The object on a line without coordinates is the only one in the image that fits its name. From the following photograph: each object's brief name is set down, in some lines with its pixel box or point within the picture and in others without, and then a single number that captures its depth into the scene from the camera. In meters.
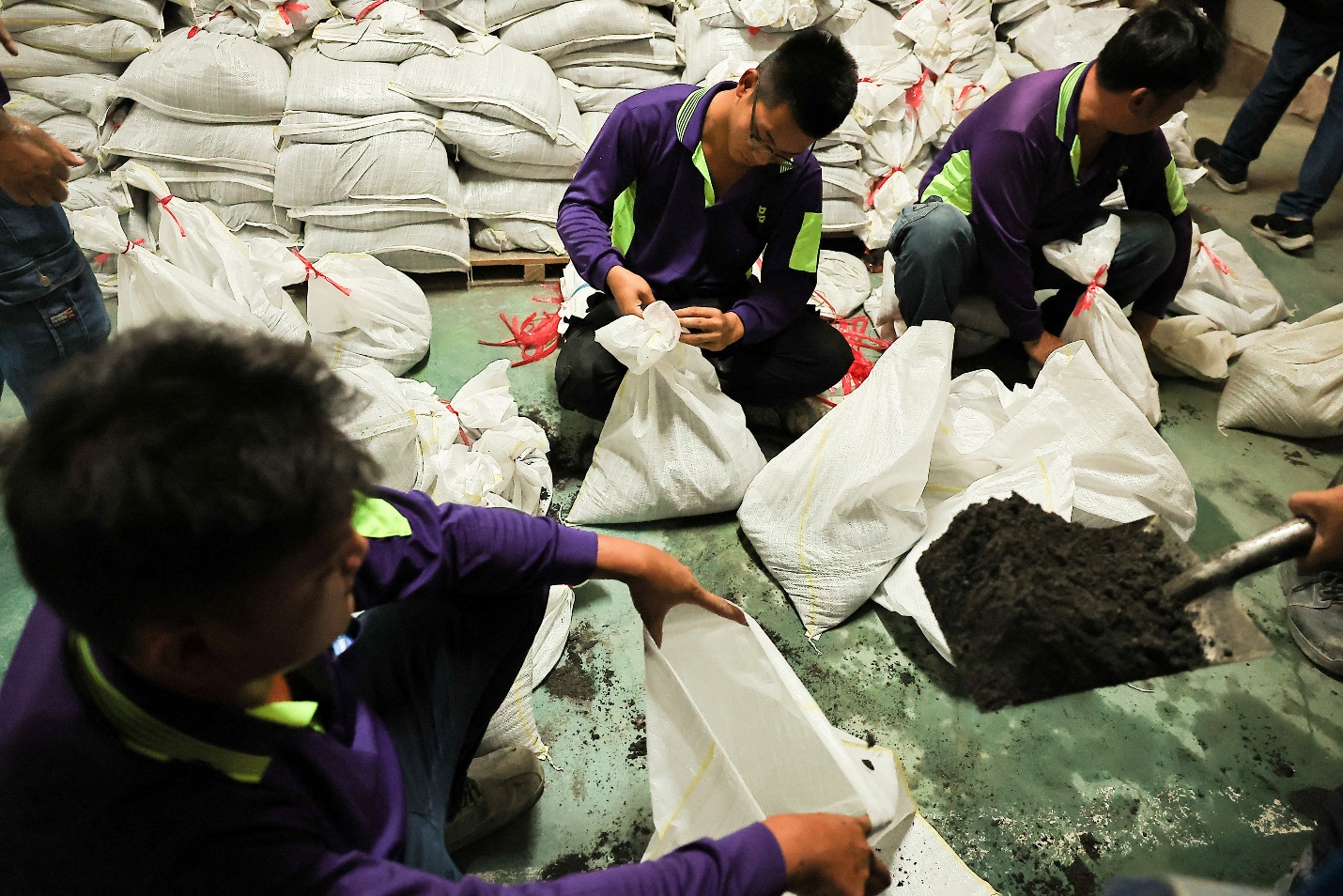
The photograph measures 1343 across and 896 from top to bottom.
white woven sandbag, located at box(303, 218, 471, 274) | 2.38
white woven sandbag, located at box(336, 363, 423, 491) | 1.59
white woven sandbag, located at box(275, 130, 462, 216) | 2.29
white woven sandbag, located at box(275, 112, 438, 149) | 2.29
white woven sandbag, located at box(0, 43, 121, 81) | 2.34
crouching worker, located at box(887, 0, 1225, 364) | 1.81
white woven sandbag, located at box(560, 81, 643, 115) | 2.62
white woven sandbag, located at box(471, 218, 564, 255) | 2.51
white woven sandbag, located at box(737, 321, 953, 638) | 1.65
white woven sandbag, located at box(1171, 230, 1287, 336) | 2.55
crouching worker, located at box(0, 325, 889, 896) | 0.53
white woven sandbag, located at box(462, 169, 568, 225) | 2.47
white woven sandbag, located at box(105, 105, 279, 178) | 2.33
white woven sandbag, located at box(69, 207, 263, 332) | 1.80
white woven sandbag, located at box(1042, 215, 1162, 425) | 2.08
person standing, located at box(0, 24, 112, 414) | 1.34
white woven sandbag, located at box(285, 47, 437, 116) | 2.30
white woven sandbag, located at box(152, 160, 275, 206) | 2.38
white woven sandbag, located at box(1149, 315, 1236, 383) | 2.38
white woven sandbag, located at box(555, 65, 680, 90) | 2.62
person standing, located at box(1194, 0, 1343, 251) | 2.83
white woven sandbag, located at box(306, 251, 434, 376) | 2.08
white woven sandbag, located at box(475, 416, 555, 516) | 1.72
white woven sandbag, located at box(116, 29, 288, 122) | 2.28
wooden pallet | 2.52
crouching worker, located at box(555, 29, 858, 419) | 1.78
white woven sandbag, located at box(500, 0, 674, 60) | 2.50
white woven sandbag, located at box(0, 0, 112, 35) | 2.29
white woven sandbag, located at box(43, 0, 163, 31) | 2.34
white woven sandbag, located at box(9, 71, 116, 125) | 2.36
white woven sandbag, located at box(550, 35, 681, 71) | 2.60
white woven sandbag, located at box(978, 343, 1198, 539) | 1.71
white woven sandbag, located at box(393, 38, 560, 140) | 2.34
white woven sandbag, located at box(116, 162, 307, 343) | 2.05
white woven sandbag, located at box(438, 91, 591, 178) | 2.35
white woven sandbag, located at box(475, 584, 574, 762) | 1.39
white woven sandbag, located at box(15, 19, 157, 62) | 2.33
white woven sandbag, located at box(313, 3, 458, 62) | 2.39
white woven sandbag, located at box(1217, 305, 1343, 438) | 2.18
